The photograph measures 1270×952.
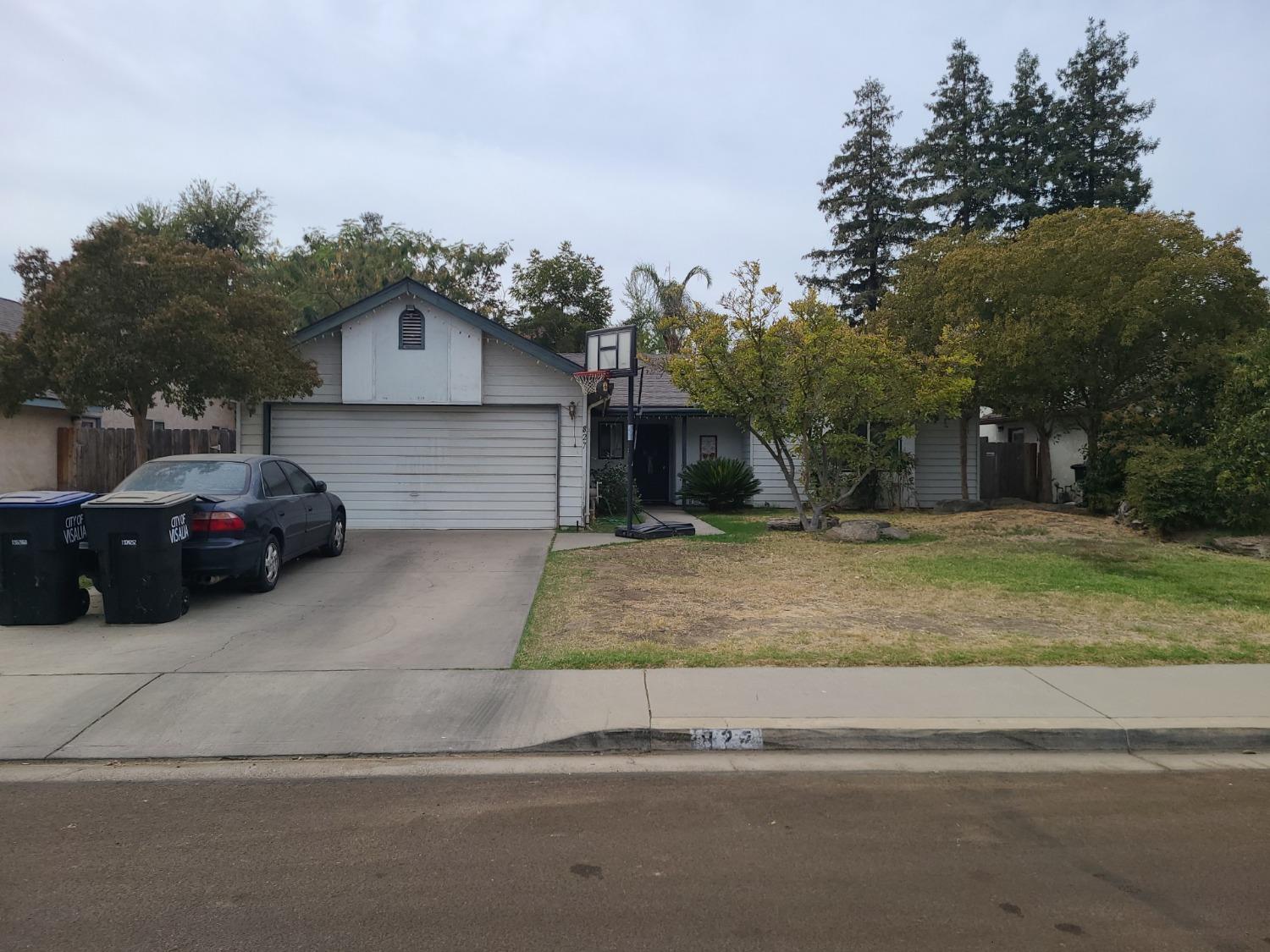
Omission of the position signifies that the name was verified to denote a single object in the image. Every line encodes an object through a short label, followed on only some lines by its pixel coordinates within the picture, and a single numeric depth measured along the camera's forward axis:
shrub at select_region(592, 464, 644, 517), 19.11
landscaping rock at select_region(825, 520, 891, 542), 14.65
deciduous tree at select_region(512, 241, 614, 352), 36.75
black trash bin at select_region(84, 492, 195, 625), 8.30
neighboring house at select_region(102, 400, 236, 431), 22.56
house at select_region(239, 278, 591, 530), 15.52
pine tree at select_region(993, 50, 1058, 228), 33.25
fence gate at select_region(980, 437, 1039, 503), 25.08
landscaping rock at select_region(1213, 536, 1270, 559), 13.27
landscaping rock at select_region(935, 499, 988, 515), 20.81
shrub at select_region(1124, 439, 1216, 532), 14.66
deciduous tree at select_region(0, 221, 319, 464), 11.69
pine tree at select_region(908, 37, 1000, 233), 33.44
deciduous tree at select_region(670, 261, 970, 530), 14.09
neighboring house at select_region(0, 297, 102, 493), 17.91
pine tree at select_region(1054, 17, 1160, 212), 33.09
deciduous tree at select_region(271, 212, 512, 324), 32.94
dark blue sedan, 9.20
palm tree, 32.83
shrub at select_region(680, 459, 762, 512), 20.73
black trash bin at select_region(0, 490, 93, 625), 8.23
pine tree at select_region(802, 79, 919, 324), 34.19
